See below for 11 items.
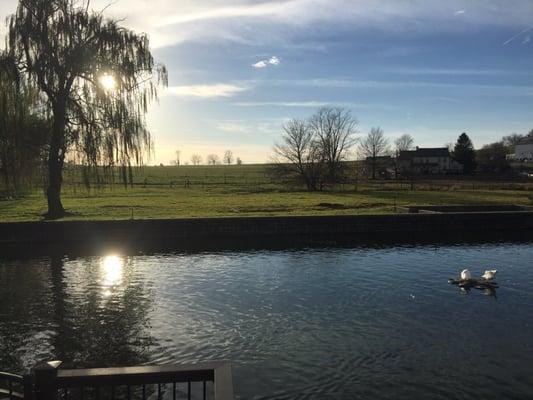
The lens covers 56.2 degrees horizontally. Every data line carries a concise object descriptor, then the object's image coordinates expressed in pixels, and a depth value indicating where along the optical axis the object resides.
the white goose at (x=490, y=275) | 16.77
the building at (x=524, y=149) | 148.50
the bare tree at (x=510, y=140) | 184.88
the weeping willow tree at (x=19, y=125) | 27.28
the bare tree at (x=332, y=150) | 72.19
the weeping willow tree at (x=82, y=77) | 27.14
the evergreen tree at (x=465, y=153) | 111.00
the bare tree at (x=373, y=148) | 113.31
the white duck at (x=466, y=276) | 16.93
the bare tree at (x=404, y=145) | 148.40
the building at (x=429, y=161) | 126.10
